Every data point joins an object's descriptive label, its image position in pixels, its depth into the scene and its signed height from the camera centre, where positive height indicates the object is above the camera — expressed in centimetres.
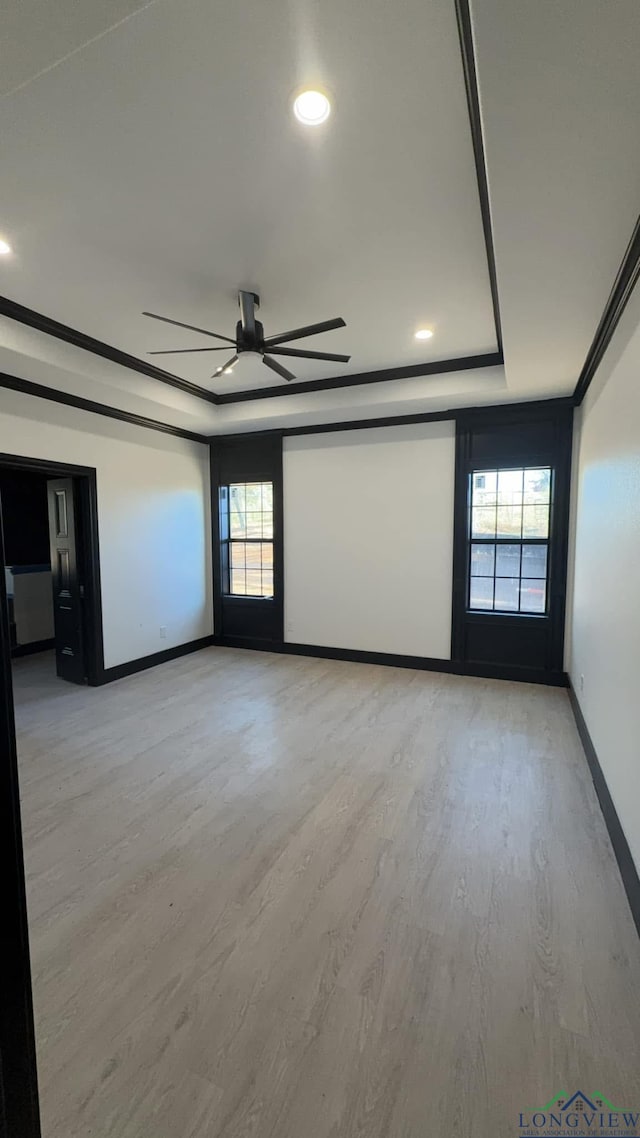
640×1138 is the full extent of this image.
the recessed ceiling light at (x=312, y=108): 161 +146
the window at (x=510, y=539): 450 -10
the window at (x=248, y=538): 586 -11
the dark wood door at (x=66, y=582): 457 -51
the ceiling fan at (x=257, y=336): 275 +116
